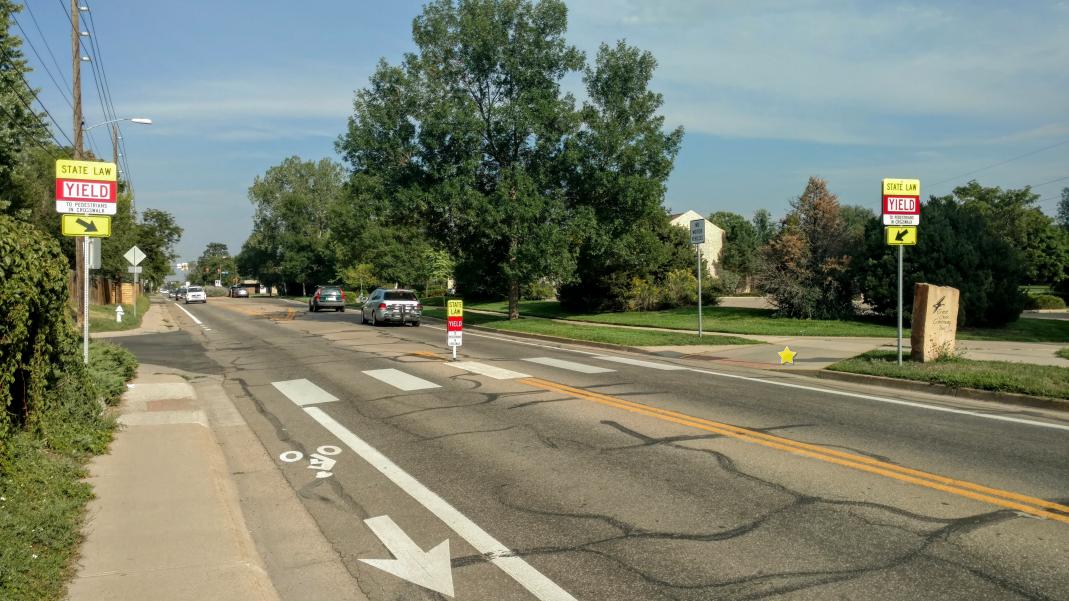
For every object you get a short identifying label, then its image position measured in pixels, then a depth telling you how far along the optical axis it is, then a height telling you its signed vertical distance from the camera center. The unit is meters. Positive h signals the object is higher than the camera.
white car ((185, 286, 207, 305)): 66.19 -0.92
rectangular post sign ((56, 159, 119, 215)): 10.16 +1.42
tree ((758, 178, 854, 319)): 25.05 +0.84
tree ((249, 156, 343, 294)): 90.50 +8.81
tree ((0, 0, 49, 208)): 20.11 +5.12
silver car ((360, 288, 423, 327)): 28.50 -0.87
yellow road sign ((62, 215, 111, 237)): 10.48 +0.86
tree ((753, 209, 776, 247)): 132.64 +12.25
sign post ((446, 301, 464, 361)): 16.28 -0.90
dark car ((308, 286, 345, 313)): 43.53 -0.83
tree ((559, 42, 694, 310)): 27.95 +4.95
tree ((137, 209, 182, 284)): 55.47 +3.61
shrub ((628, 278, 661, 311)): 32.25 -0.46
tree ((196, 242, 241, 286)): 181.66 +2.83
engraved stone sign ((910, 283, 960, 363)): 12.88 -0.65
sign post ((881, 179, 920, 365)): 13.12 +1.40
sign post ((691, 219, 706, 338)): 20.19 +1.52
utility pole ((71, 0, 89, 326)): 23.00 +6.48
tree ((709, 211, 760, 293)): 85.88 +7.91
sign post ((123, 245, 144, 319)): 31.47 +1.28
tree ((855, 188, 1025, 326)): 22.27 +0.62
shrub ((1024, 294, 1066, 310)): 40.62 -0.93
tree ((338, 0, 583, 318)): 27.50 +6.00
